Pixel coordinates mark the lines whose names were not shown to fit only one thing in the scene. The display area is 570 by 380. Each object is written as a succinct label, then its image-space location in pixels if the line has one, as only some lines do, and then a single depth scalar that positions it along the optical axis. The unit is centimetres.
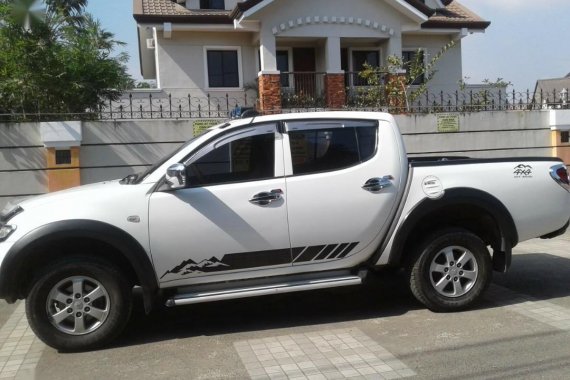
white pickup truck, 465
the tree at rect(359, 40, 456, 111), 1242
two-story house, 1586
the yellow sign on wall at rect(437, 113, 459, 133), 1164
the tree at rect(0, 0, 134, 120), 1000
